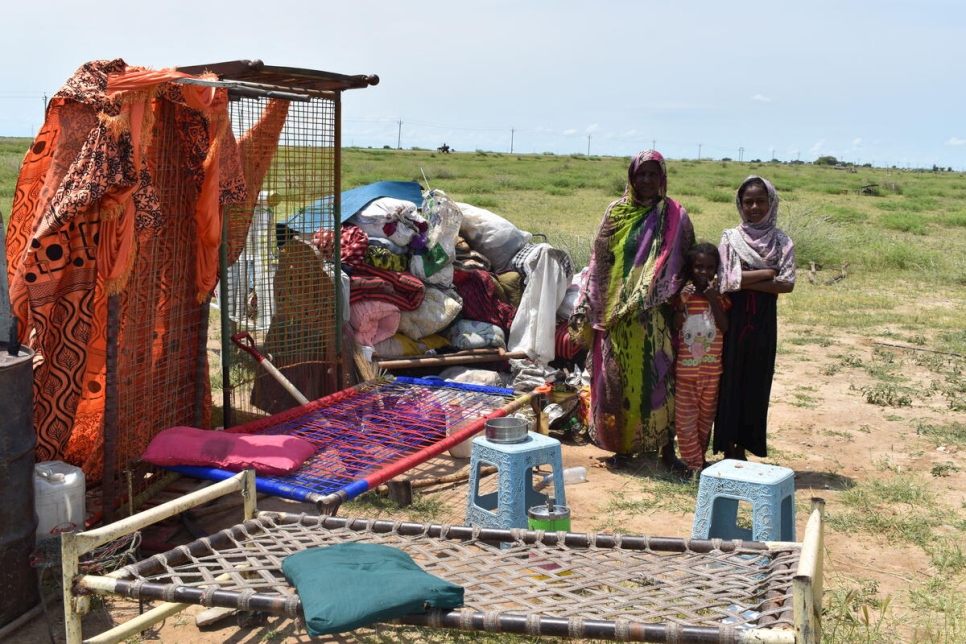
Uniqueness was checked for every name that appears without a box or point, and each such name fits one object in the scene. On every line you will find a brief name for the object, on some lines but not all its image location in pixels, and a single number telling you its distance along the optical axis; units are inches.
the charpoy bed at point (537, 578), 96.2
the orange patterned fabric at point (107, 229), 145.1
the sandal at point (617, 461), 212.4
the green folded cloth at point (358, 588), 94.0
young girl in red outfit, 193.0
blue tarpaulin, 228.1
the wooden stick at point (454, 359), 241.6
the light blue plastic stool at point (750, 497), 142.6
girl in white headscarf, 189.8
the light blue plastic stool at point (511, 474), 154.6
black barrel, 124.1
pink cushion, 159.6
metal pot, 160.9
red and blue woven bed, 155.5
